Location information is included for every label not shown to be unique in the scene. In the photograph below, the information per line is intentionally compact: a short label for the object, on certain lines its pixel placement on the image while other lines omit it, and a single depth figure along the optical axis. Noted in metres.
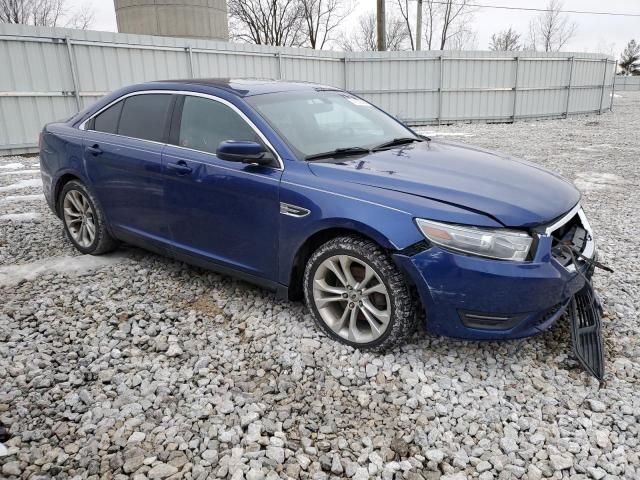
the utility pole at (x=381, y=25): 20.34
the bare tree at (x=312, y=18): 44.09
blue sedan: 2.69
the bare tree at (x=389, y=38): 50.38
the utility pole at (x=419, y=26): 27.90
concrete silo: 19.92
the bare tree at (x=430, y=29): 49.19
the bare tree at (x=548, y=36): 51.56
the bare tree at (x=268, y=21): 42.97
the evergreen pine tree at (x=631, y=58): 66.00
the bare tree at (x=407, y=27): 46.71
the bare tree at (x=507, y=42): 53.72
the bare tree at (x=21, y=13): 37.81
